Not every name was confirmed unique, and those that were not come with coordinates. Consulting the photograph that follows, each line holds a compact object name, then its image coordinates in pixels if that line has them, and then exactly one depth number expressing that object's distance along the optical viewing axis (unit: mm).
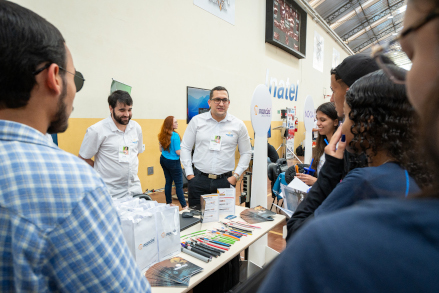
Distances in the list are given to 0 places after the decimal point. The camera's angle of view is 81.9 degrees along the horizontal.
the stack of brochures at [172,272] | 1188
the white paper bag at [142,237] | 1178
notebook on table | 1754
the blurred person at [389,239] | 220
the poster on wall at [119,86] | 3680
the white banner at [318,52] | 10895
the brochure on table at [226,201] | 2002
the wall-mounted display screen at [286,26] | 7375
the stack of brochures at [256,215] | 1963
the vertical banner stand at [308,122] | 4367
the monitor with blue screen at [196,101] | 5351
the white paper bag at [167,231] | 1329
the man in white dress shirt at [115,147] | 2490
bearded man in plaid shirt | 546
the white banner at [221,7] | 5446
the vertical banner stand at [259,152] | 2703
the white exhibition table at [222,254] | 1182
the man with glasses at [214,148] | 2855
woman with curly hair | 708
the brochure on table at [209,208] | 1806
